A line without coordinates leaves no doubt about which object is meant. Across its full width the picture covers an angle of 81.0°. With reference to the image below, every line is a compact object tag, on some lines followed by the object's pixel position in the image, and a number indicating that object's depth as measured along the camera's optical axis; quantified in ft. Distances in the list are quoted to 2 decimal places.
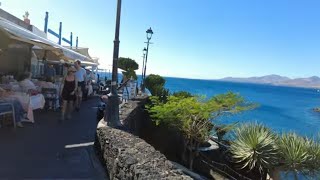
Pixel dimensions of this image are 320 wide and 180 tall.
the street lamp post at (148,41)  31.58
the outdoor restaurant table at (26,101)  15.40
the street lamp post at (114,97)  12.64
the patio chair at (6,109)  13.70
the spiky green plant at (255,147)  16.14
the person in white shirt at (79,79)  20.46
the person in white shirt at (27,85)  18.06
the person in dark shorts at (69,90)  17.47
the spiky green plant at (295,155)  15.34
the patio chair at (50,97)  20.68
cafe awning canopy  15.28
